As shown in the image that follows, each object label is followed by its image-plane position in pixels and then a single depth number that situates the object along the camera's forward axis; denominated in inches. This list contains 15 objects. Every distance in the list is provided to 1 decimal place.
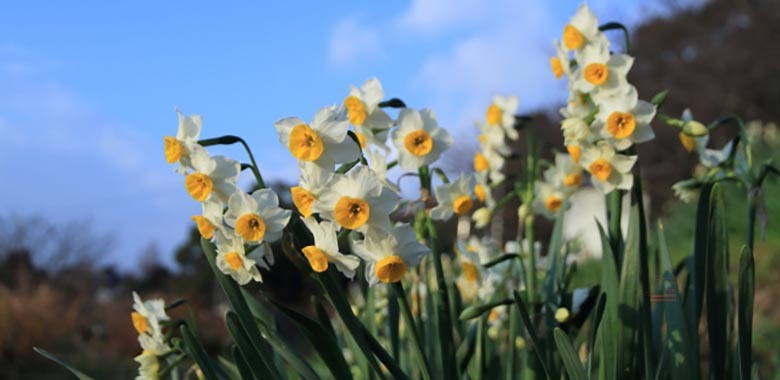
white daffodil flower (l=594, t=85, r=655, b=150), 28.2
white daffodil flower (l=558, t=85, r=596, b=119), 29.7
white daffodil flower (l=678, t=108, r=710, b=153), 29.9
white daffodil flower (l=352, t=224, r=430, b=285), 25.1
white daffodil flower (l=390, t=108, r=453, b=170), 28.2
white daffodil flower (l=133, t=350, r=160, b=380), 29.0
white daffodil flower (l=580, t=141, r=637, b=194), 28.7
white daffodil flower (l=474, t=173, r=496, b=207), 32.1
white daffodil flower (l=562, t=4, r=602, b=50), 29.8
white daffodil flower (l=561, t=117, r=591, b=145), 28.9
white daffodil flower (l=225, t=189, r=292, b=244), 24.9
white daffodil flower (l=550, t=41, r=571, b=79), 30.4
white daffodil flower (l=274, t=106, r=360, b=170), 24.8
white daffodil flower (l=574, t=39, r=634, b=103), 28.8
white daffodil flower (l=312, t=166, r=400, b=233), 24.5
